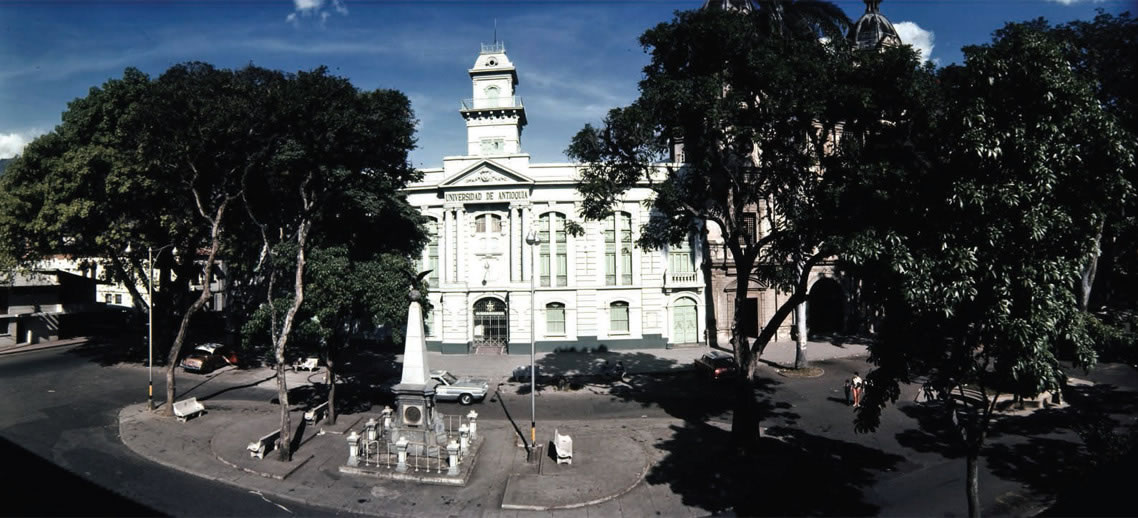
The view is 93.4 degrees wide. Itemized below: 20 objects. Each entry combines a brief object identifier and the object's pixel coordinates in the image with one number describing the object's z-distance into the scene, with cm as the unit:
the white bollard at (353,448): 1672
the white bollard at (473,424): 1844
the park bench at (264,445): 1725
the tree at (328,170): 2061
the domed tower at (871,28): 4844
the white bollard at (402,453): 1633
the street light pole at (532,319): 1727
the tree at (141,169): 2075
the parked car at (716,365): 2739
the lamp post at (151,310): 2211
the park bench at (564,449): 1698
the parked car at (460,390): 2448
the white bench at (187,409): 2111
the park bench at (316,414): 2083
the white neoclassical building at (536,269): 3609
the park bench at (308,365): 3050
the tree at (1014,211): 884
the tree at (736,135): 1642
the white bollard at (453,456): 1605
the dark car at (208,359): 2962
